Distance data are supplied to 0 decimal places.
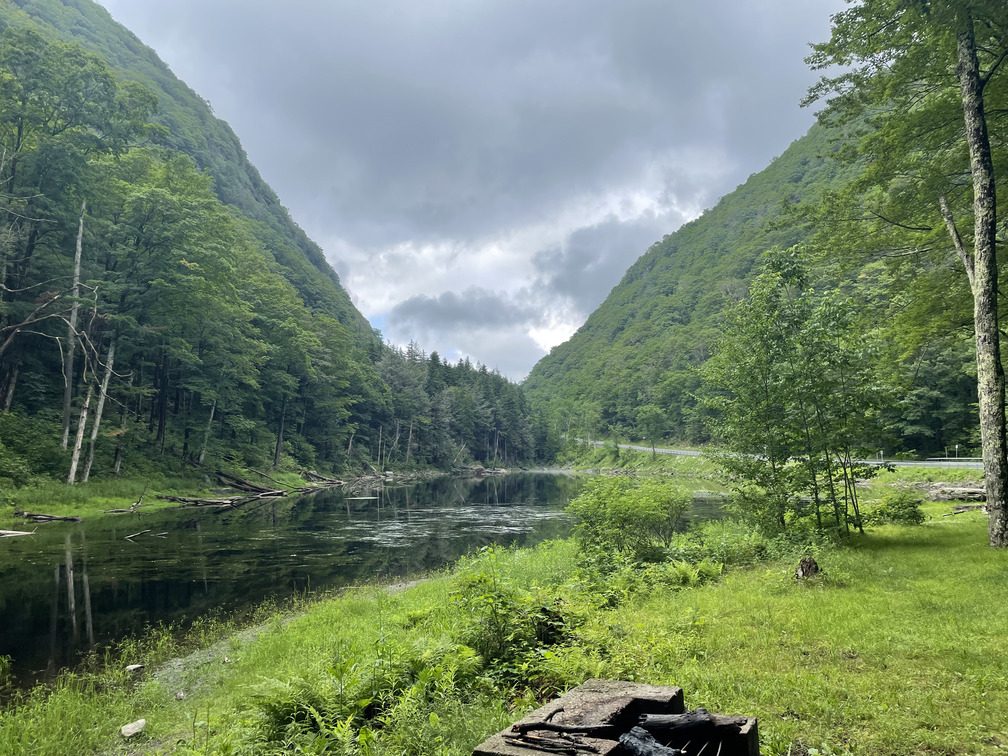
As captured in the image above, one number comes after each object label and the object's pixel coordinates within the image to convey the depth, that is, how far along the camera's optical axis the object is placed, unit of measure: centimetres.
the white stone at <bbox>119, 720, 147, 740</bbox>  661
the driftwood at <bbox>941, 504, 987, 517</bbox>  1720
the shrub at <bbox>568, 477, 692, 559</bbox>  1339
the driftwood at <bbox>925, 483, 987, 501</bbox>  2003
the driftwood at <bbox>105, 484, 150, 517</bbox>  2608
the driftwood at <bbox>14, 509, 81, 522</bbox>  2136
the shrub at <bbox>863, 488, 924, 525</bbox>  1528
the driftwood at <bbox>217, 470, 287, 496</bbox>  4018
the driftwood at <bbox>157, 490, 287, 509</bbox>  3167
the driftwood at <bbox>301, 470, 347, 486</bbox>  5592
